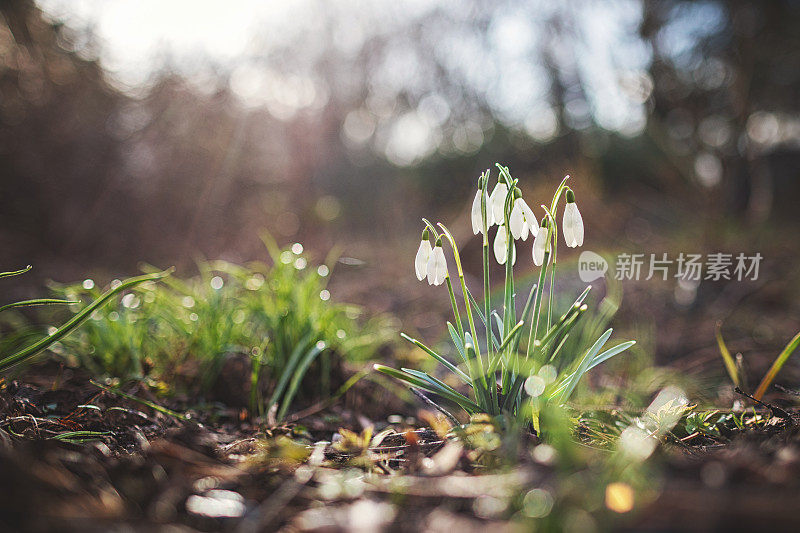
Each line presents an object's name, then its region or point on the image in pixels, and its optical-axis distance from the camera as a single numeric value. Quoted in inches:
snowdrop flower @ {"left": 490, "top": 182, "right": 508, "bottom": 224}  18.2
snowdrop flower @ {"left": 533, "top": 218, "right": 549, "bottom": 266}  18.1
